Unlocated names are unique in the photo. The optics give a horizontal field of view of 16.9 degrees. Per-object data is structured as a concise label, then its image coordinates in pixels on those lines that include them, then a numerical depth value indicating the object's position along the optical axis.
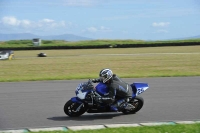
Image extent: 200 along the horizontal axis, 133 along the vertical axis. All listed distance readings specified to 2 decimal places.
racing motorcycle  16.77
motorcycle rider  16.74
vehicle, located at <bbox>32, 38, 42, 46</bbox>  130.21
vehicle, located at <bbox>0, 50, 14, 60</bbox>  69.50
